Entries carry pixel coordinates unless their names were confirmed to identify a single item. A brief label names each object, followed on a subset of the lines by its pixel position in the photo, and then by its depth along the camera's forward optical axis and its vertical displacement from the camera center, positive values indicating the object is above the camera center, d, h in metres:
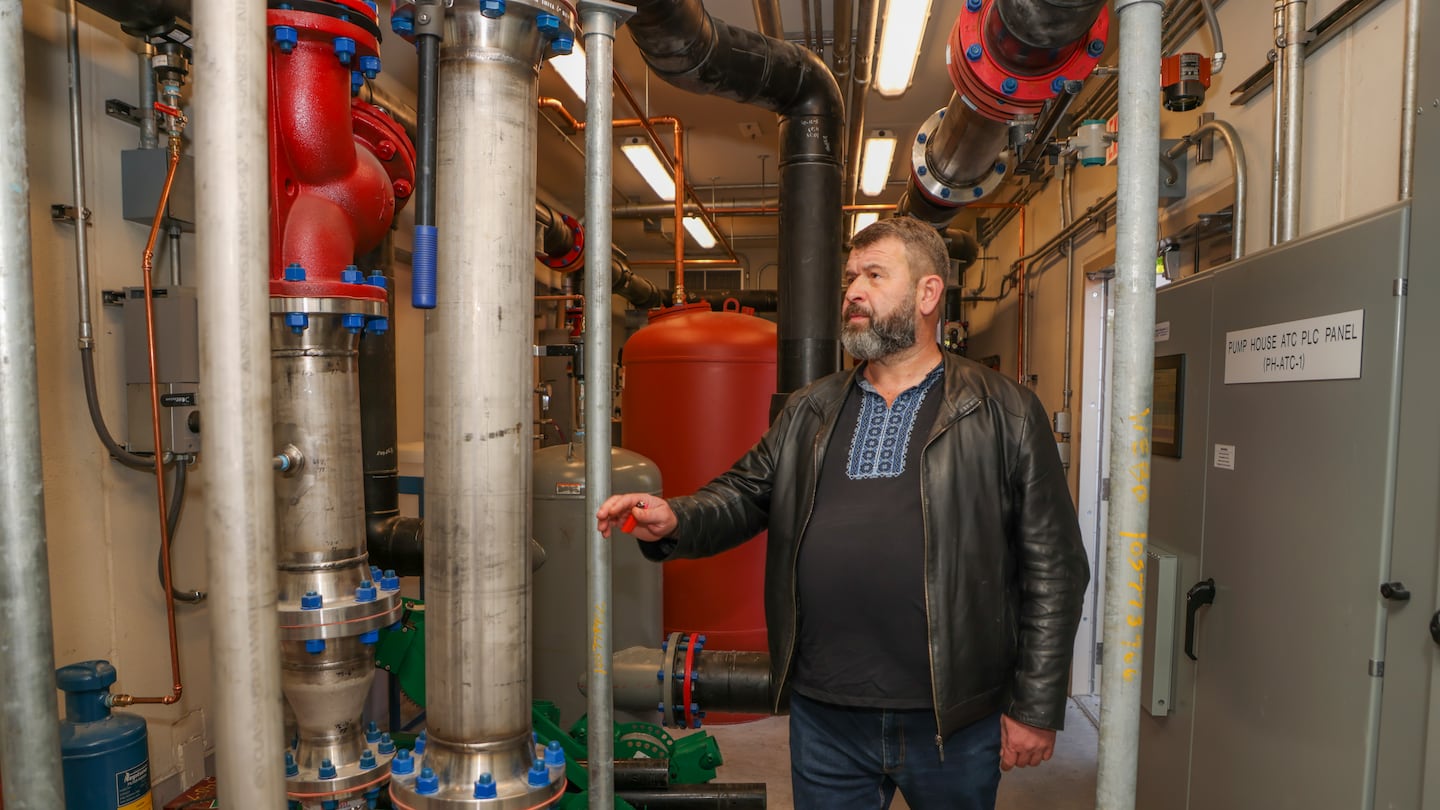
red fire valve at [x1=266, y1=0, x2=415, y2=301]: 1.38 +0.40
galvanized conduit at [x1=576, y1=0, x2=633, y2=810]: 1.13 +0.04
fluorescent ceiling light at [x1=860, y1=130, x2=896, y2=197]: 4.70 +1.32
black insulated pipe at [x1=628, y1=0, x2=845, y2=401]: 3.03 +0.66
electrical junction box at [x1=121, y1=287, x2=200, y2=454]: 2.02 +0.02
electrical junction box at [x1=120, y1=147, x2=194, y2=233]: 2.11 +0.48
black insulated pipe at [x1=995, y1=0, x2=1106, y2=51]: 1.58 +0.71
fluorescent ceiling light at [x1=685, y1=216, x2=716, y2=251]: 6.84 +1.21
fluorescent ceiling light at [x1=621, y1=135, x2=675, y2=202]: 4.73 +1.28
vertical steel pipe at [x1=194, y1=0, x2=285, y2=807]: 0.88 -0.01
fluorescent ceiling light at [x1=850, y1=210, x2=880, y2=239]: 6.77 +1.28
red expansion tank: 3.71 -0.30
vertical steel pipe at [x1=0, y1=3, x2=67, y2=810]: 0.80 -0.16
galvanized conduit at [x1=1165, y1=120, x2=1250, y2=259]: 2.23 +0.55
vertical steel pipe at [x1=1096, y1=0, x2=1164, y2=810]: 0.77 +0.02
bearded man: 1.40 -0.37
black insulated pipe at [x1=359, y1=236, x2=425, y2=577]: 2.67 -0.20
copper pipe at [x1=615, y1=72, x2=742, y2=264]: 3.57 +1.18
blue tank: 1.63 -0.79
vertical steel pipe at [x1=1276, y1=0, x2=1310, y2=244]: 1.97 +0.63
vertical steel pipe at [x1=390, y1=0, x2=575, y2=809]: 1.26 -0.07
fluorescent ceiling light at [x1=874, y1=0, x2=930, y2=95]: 2.93 +1.30
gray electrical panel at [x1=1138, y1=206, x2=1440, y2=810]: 1.28 -0.29
